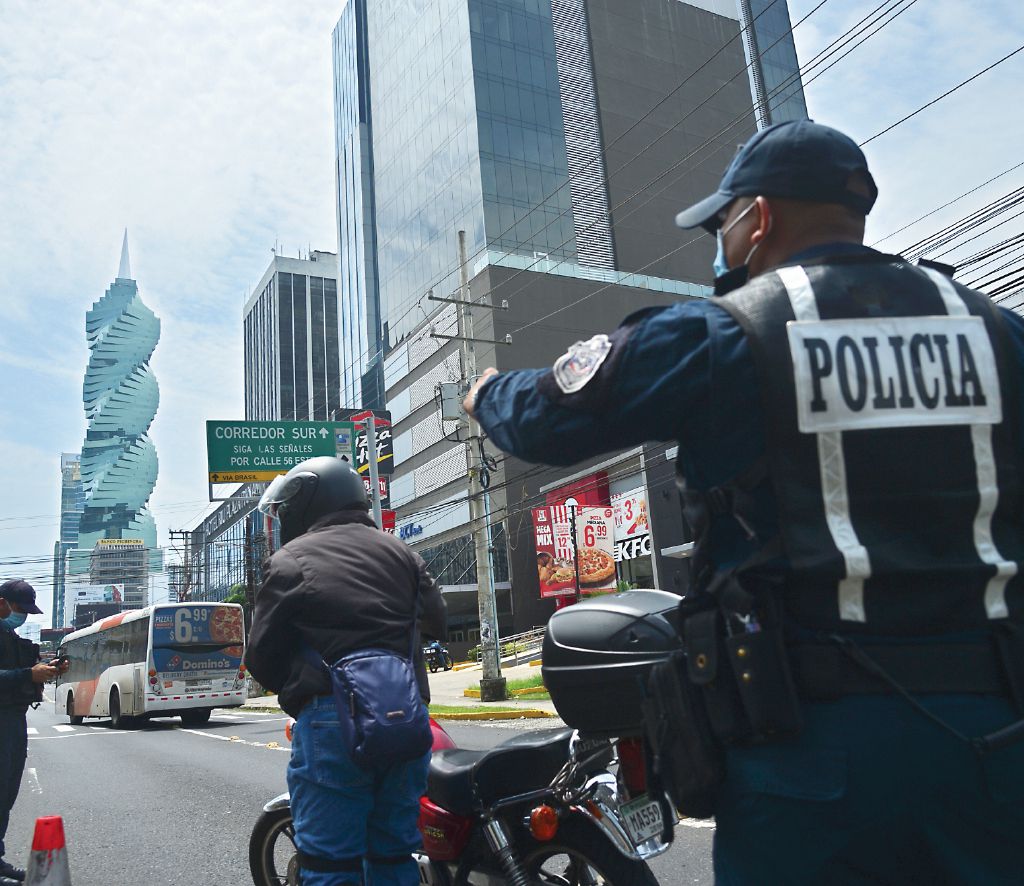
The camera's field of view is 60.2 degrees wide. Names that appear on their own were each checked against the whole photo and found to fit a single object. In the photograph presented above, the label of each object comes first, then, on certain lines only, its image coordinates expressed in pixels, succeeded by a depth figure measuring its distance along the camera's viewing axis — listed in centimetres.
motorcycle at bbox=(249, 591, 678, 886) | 233
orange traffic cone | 360
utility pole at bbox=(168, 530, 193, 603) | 5109
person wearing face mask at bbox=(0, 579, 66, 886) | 495
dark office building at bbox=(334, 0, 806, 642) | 5419
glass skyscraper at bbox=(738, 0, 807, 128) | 7244
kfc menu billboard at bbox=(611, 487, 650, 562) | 3694
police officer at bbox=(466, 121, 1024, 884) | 124
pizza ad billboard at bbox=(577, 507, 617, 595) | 3622
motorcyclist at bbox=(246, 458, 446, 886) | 261
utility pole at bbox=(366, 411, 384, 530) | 2284
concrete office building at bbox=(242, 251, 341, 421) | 12081
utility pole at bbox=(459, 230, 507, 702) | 1822
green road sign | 2366
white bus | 1833
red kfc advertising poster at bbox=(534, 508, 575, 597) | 3631
